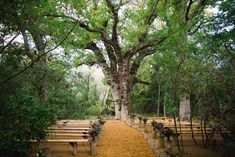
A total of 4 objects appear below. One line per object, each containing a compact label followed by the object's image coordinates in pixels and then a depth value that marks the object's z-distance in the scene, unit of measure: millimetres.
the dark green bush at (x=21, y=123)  6988
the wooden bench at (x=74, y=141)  8838
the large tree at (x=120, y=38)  21594
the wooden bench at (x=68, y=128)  11951
